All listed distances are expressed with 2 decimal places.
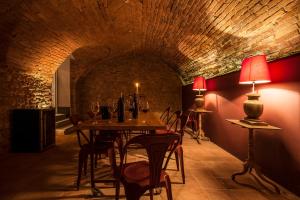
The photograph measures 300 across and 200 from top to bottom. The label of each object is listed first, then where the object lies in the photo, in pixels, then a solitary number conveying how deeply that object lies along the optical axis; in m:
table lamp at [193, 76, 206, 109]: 5.08
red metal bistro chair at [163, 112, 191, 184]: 2.52
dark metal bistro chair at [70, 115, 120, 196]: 2.35
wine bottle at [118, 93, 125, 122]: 2.31
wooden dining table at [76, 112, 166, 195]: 1.96
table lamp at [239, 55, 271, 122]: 2.37
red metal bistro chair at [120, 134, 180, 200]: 1.39
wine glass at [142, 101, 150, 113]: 3.23
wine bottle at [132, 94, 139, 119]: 2.75
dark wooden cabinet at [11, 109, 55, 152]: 4.02
